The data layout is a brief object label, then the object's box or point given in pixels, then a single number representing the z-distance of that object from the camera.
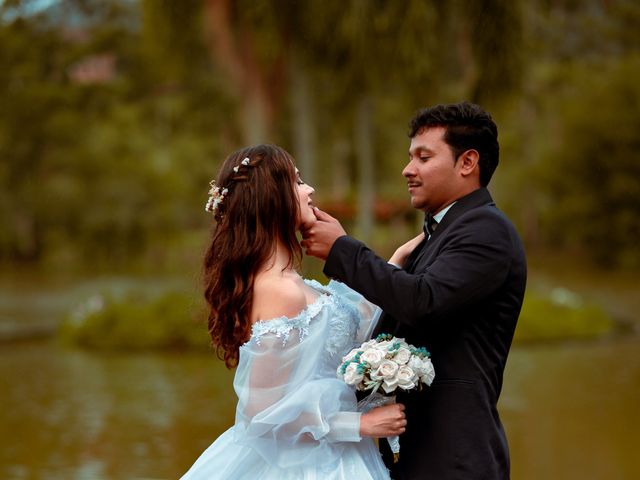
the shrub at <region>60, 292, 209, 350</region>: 14.85
